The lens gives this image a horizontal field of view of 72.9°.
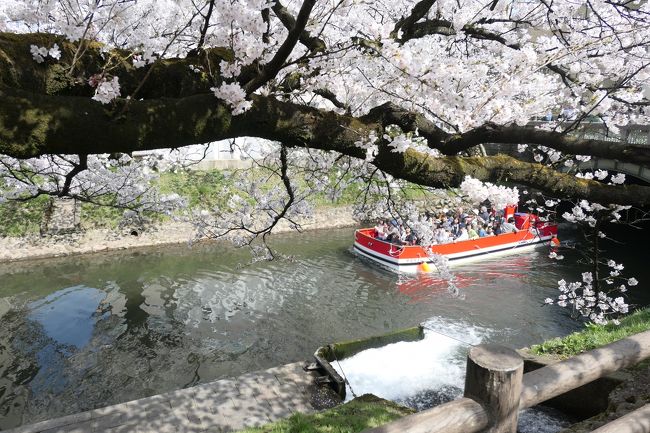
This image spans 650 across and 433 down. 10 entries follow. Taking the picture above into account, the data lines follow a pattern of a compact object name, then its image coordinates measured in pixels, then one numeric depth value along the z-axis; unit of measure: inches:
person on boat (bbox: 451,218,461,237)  643.2
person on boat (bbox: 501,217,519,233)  689.0
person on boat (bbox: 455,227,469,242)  641.6
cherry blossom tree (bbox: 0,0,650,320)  102.3
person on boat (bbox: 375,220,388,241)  616.1
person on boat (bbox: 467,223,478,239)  652.7
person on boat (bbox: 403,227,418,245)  576.7
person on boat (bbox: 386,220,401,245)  587.3
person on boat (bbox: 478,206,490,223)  676.1
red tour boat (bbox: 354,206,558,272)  569.0
